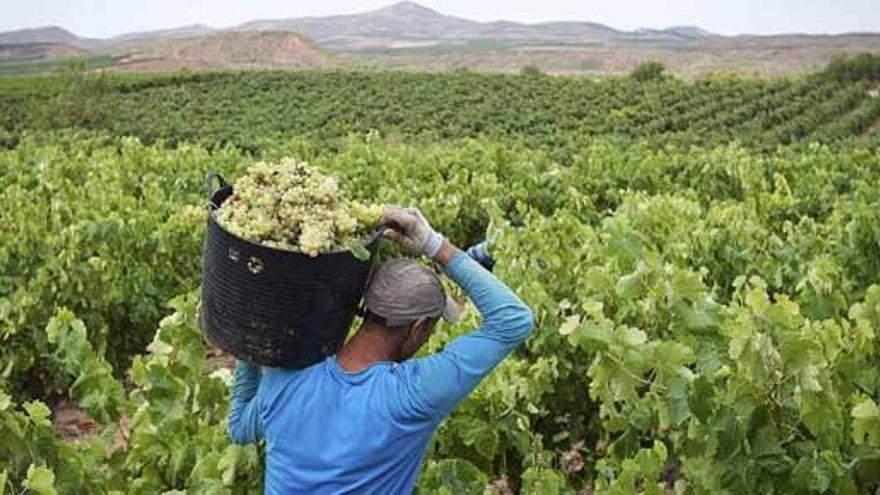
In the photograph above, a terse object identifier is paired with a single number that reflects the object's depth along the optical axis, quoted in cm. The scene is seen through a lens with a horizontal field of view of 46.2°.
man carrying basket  277
